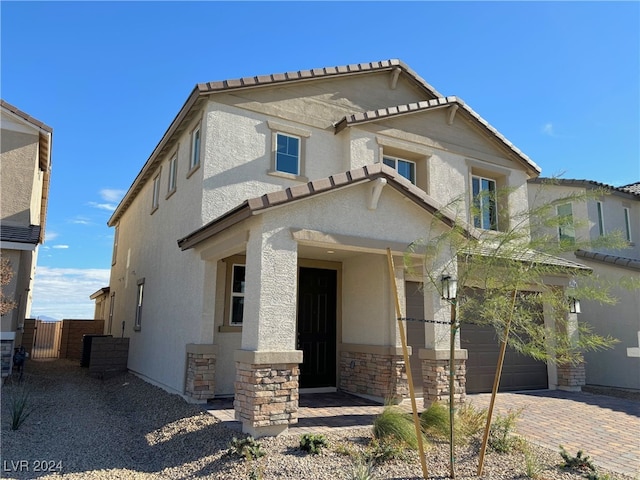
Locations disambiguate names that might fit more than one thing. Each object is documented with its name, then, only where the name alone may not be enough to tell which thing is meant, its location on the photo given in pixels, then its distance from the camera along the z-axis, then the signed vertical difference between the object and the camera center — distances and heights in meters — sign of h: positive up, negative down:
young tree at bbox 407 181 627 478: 6.04 +0.51
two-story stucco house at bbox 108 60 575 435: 7.43 +1.60
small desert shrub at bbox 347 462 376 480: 5.35 -1.86
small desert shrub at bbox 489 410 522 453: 6.93 -1.82
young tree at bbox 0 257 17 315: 9.03 +0.60
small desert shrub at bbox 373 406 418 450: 6.68 -1.63
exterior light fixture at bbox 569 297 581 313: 12.27 +0.34
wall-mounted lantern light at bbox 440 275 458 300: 6.35 +0.42
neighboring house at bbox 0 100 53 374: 12.65 +3.79
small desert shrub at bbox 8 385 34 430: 8.04 -1.89
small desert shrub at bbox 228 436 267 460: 6.25 -1.83
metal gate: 23.50 -1.50
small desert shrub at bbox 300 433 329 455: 6.39 -1.78
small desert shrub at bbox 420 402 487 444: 7.21 -1.66
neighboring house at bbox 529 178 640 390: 14.22 -0.13
